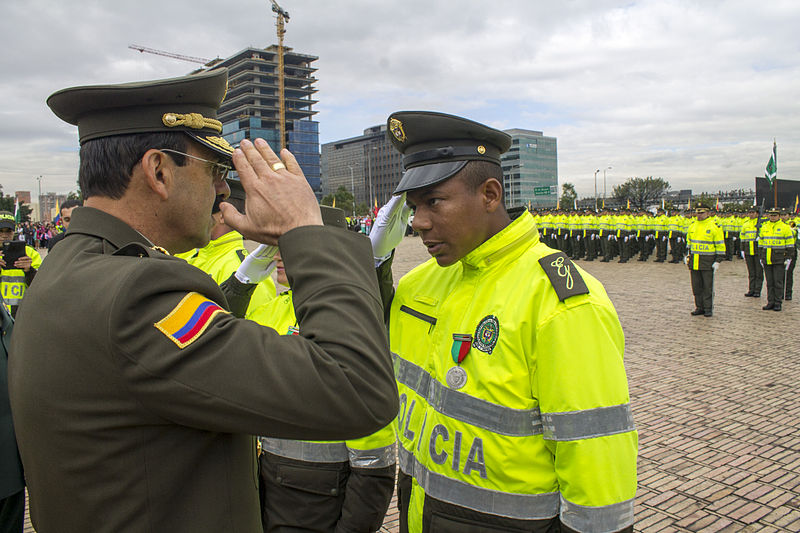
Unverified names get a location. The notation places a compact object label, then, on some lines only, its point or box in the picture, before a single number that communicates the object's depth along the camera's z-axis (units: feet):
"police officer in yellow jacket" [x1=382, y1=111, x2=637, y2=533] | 5.93
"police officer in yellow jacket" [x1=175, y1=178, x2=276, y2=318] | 13.66
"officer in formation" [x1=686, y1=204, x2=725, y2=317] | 35.53
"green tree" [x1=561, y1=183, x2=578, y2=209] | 269.79
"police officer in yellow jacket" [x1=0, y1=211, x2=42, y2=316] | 21.72
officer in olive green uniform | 3.48
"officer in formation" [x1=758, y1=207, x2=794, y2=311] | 37.88
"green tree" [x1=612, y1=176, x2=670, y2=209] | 233.51
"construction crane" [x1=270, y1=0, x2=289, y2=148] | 250.06
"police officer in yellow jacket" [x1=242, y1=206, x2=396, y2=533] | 8.64
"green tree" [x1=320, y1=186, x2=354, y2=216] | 243.97
